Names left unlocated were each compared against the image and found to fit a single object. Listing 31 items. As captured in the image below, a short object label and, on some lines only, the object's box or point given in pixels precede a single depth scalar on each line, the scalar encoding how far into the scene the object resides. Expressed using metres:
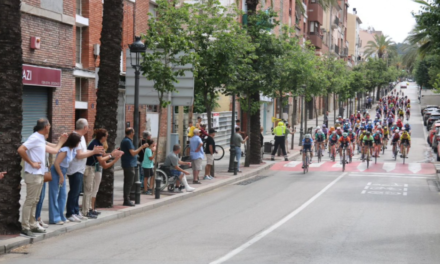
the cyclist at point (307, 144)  26.44
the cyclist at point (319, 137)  32.16
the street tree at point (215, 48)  23.16
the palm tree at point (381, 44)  124.50
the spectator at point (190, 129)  29.98
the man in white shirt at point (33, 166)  10.78
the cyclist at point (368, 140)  30.14
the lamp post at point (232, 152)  25.42
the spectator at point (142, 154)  17.80
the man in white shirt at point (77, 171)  12.47
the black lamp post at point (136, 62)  16.38
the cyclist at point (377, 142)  31.59
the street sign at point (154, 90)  19.88
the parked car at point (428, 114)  66.66
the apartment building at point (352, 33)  123.94
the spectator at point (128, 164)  15.37
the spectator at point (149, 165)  17.58
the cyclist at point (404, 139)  32.74
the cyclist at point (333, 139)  32.31
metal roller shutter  20.05
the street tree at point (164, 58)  18.30
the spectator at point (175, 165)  18.34
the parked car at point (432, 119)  61.39
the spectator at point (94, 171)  13.24
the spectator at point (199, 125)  29.27
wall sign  19.31
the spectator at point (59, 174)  12.09
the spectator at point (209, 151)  22.64
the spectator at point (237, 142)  26.35
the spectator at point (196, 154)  20.91
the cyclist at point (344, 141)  28.89
